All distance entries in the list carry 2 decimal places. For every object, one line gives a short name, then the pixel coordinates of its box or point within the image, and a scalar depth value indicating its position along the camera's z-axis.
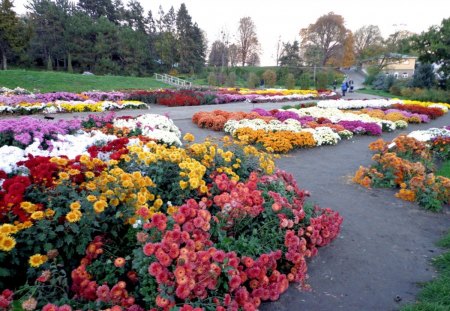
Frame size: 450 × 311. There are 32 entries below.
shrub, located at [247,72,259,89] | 34.91
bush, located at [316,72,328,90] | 33.44
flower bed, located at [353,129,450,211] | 4.72
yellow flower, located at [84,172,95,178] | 2.82
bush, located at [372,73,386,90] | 35.88
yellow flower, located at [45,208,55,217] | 2.38
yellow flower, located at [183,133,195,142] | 4.19
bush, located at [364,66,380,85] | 42.23
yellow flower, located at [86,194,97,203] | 2.40
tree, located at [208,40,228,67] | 59.06
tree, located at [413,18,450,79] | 25.65
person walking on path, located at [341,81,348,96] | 27.61
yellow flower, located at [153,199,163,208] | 2.84
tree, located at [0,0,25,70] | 35.41
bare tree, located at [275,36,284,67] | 63.43
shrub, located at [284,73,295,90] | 33.41
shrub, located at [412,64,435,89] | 29.58
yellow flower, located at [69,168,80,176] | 2.80
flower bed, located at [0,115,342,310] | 2.07
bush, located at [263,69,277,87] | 39.16
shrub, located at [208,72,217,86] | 35.00
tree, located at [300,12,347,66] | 59.09
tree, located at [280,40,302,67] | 55.25
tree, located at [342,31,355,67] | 60.25
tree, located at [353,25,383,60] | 67.69
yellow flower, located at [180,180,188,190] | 3.04
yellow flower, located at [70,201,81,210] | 2.31
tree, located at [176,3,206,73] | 49.87
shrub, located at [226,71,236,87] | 34.25
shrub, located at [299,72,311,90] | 33.06
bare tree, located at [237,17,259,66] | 61.91
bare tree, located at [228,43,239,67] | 61.91
